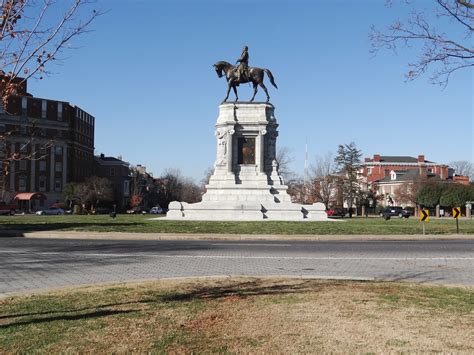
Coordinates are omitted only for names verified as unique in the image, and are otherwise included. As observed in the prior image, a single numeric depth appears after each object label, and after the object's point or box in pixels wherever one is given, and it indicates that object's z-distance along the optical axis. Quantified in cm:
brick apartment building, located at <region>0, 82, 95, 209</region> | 9356
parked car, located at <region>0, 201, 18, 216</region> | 7012
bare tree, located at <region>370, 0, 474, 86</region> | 803
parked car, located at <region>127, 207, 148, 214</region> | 9065
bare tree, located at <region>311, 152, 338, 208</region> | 9025
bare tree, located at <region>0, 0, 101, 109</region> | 662
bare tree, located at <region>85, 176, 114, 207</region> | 9131
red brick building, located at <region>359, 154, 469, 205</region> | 11662
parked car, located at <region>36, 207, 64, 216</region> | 7700
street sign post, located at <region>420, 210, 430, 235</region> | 2831
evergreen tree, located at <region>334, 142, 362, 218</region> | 8862
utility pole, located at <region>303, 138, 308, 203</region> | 9766
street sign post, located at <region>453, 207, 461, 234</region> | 2983
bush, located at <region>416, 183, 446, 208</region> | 9056
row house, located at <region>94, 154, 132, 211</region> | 12616
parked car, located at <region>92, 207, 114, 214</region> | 8538
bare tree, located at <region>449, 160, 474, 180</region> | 15562
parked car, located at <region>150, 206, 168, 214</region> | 9436
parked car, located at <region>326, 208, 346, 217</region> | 7038
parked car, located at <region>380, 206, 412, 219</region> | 8264
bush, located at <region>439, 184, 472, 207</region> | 8806
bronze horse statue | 4475
